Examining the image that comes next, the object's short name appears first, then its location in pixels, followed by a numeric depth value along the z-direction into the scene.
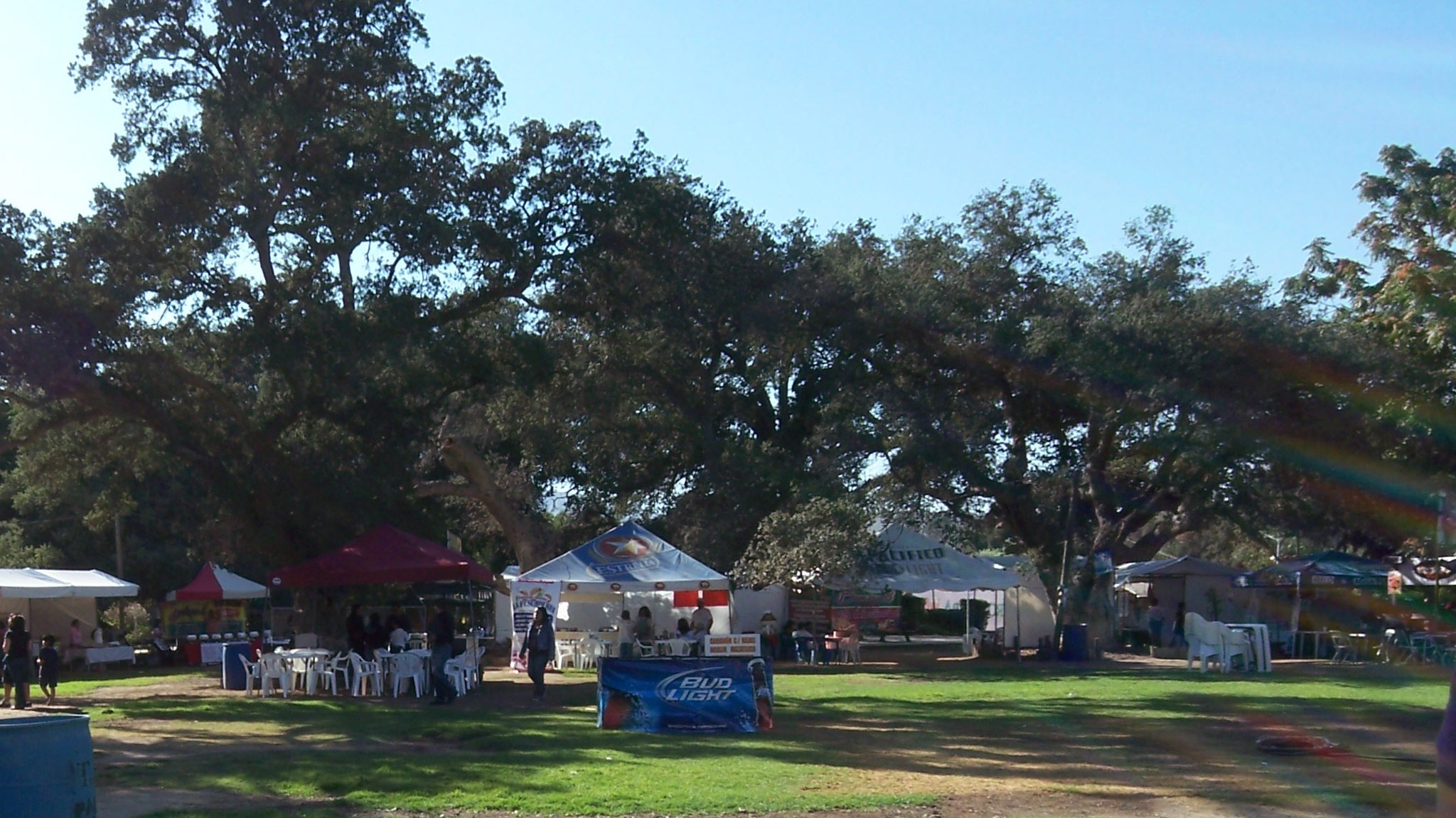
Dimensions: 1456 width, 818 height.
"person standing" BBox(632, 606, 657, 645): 28.94
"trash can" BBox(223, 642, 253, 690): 23.81
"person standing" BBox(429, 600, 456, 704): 20.33
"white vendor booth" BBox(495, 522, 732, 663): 24.30
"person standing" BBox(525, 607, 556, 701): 20.86
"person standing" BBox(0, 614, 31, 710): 20.70
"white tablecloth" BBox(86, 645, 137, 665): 32.84
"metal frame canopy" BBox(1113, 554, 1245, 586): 36.66
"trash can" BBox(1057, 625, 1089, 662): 31.70
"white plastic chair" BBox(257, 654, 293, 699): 22.23
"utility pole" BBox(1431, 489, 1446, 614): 26.92
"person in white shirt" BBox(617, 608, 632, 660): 27.59
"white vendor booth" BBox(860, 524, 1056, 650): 31.83
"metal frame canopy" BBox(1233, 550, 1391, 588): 32.66
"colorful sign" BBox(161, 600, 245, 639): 38.62
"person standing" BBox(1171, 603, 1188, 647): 34.56
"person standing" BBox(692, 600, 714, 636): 28.34
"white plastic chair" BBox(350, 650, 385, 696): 22.27
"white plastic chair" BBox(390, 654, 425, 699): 22.06
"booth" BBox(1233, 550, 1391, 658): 32.84
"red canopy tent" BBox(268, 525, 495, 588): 22.56
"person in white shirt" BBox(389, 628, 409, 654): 22.95
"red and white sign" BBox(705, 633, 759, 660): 25.91
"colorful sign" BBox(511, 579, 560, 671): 25.62
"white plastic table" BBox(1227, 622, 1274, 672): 27.34
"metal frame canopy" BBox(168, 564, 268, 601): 36.12
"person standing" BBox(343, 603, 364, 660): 23.16
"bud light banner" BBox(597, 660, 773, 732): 15.76
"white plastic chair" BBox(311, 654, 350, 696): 22.33
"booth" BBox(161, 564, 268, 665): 35.88
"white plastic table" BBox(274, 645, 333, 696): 22.16
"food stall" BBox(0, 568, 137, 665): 30.78
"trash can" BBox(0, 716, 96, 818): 7.38
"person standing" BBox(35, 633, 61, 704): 22.08
